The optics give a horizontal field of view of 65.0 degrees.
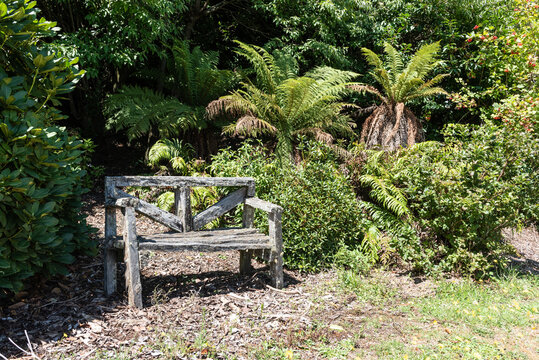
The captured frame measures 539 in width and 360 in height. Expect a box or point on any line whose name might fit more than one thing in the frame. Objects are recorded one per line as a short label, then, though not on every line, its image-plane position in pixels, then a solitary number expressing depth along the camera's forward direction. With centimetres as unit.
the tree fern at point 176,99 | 625
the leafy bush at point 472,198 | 437
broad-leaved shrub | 275
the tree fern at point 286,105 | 623
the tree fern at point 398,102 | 661
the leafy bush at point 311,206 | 442
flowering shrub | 578
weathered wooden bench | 328
